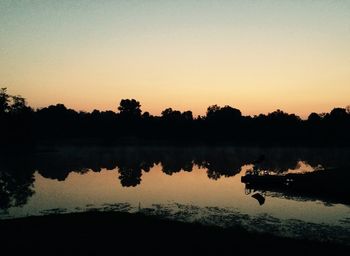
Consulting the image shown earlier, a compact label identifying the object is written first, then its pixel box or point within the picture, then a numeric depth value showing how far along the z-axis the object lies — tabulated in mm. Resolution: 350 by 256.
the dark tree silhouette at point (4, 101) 105275
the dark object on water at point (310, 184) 36719
